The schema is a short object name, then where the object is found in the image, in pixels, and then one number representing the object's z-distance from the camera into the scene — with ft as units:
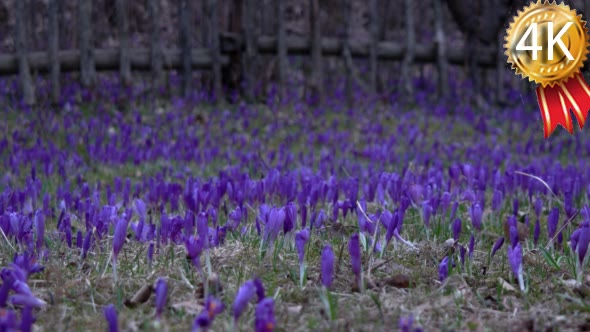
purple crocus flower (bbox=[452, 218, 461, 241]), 9.59
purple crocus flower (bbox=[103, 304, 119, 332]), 5.86
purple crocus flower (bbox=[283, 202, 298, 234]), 9.23
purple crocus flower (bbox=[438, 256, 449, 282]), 8.19
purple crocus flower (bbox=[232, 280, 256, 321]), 6.15
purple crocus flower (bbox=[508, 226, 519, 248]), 8.25
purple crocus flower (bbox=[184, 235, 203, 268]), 7.57
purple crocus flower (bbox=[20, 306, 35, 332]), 5.72
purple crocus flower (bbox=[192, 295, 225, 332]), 5.38
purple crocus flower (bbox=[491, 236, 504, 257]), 8.72
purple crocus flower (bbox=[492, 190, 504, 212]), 13.42
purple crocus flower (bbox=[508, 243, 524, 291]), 7.89
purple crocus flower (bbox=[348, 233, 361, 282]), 7.55
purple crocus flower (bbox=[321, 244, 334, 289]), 7.37
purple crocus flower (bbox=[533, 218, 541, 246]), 10.21
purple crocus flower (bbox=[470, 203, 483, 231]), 10.92
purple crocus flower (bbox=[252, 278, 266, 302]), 6.47
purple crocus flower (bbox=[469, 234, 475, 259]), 8.84
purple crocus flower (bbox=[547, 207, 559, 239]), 9.68
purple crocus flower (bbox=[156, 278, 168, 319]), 6.61
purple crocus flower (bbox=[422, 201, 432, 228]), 11.10
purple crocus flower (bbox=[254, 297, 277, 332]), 5.50
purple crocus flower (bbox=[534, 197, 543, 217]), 12.03
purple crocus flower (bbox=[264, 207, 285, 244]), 9.31
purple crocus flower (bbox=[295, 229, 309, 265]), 8.07
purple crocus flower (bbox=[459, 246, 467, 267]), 8.61
